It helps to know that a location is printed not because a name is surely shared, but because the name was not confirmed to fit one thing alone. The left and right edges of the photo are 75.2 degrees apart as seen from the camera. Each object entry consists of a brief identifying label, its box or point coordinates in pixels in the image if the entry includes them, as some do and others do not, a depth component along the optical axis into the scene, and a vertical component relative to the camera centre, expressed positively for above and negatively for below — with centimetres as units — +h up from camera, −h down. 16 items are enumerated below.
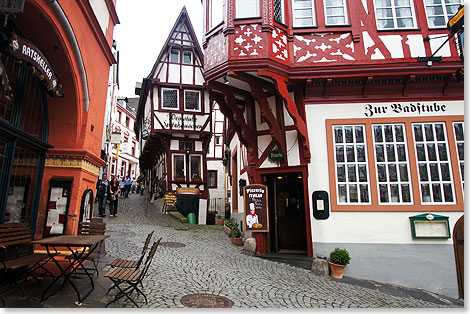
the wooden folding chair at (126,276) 403 -87
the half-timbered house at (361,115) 742 +252
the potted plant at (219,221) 1515 -50
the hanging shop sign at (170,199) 1705 +65
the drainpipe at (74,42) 477 +294
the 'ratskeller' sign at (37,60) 418 +222
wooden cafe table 424 -45
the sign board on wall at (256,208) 830 +8
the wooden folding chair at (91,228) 595 -33
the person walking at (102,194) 1388 +75
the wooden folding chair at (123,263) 488 -85
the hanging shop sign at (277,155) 830 +151
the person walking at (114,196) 1439 +70
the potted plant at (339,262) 700 -115
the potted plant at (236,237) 977 -84
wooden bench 415 -63
